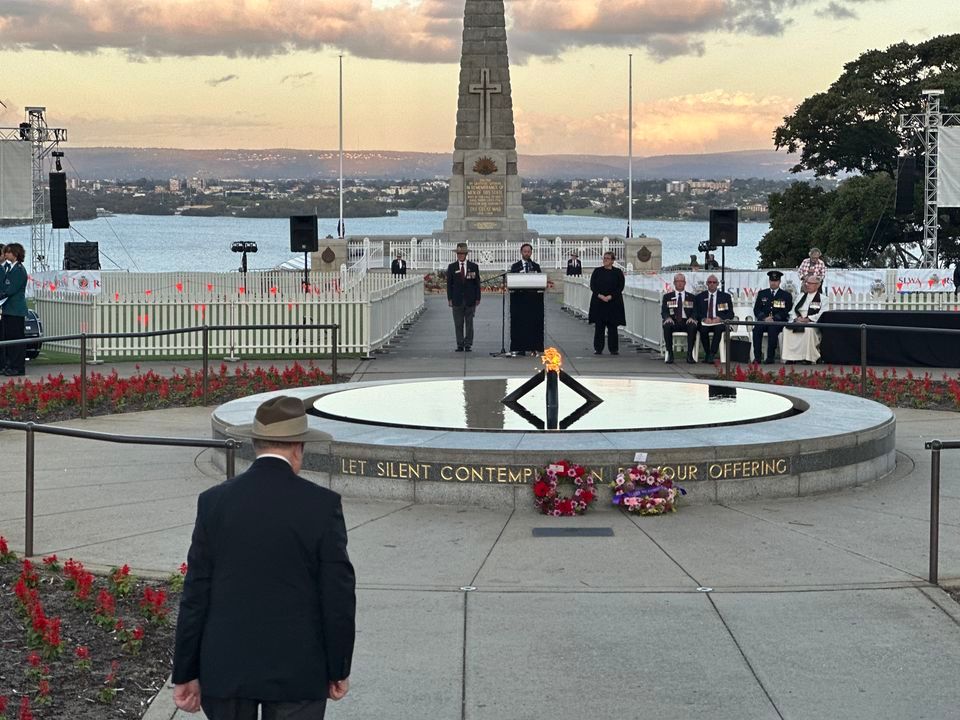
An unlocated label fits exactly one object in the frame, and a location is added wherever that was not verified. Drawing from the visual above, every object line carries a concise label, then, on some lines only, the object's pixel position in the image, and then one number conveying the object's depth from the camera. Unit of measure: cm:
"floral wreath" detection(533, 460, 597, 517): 1088
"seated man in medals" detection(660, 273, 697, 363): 2320
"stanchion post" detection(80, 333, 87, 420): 1628
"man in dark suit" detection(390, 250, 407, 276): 5150
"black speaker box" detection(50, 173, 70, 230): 4303
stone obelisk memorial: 5969
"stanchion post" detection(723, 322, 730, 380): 1954
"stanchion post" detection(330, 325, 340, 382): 1930
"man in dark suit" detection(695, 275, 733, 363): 2259
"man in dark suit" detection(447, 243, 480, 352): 2523
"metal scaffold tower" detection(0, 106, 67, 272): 4222
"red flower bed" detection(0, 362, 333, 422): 1697
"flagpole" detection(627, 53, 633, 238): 6662
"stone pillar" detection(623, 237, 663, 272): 5506
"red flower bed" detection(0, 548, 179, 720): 665
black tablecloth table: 2239
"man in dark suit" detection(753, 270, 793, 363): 2300
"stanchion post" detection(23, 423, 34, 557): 951
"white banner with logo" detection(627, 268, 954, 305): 3566
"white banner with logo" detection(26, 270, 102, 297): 3089
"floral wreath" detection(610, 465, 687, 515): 1088
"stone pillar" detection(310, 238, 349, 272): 5462
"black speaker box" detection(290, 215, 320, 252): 2927
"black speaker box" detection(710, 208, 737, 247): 2695
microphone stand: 2466
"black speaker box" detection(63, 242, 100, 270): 4038
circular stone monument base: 1120
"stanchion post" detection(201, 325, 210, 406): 1773
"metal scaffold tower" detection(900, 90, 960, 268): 4338
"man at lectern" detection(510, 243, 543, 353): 2405
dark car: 2359
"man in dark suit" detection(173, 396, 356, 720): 480
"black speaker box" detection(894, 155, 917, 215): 4500
